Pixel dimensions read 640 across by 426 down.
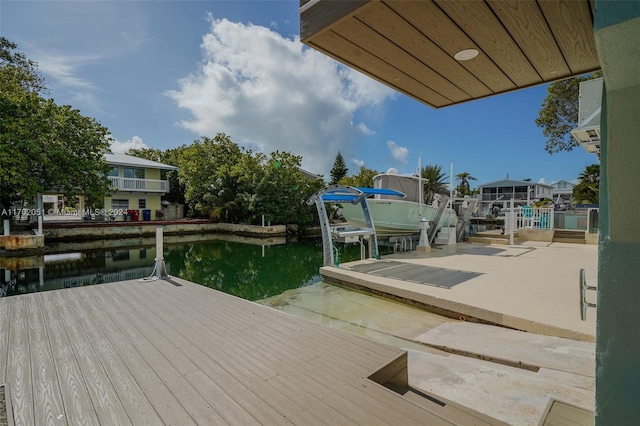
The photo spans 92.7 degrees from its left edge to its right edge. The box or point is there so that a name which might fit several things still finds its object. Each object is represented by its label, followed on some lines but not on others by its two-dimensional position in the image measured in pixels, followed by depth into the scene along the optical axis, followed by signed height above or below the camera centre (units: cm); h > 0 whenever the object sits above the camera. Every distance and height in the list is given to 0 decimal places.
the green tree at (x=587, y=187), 2244 +186
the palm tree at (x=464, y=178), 4384 +509
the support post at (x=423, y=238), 1112 -97
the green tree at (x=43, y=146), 1312 +315
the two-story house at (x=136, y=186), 2162 +195
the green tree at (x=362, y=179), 2805 +309
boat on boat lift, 1268 +4
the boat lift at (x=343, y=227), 843 -36
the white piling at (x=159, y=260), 560 -88
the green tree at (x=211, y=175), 2253 +287
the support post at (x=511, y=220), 1242 -35
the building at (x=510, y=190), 3859 +295
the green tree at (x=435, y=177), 2875 +337
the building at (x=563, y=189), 4279 +347
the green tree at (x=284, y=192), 2034 +137
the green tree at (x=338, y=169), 3921 +562
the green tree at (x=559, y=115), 1684 +566
